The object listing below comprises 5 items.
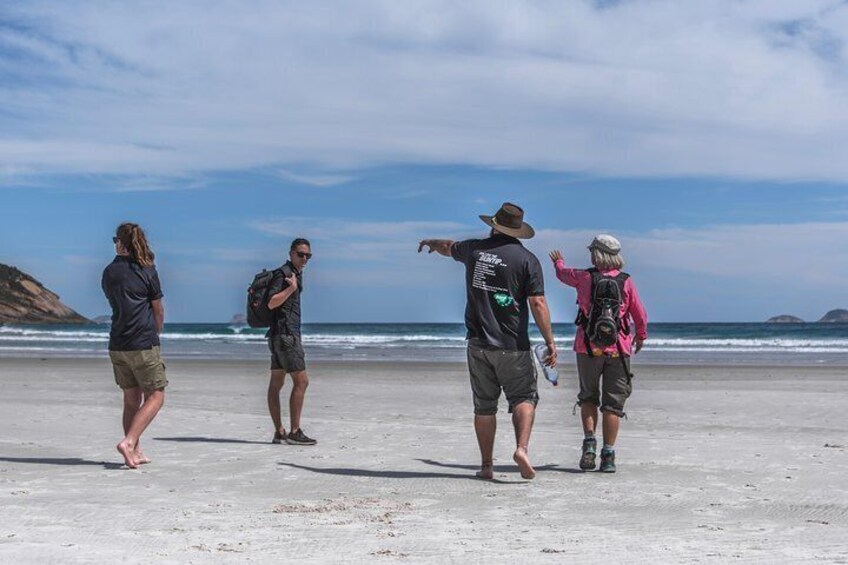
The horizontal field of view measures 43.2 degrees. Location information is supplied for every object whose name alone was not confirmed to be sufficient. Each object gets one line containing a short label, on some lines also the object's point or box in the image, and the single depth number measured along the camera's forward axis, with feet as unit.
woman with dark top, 25.71
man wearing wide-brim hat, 23.99
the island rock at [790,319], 426.43
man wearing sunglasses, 30.30
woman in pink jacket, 25.09
